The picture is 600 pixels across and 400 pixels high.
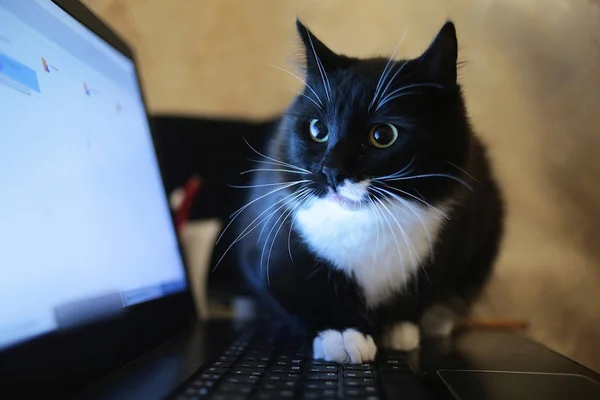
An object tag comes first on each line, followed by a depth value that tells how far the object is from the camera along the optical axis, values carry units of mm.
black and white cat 712
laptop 521
